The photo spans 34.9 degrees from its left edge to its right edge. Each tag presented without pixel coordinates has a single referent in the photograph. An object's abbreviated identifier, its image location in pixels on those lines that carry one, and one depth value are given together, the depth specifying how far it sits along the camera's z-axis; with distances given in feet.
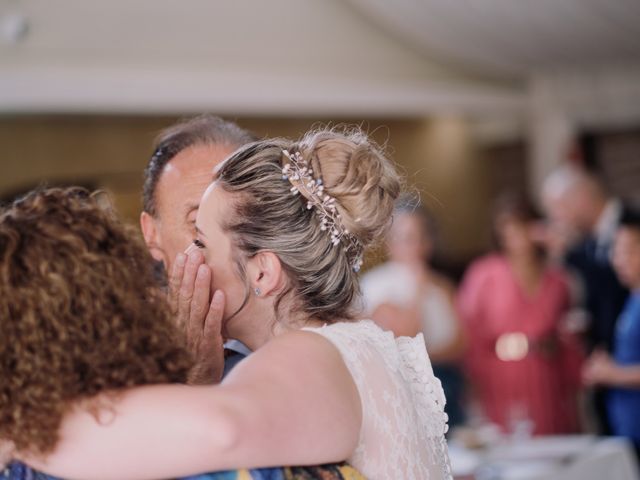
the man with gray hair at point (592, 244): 15.19
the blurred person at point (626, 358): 13.76
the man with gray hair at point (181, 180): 5.99
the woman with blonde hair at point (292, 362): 3.56
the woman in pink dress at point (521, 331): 16.37
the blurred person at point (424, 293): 15.80
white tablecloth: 11.30
